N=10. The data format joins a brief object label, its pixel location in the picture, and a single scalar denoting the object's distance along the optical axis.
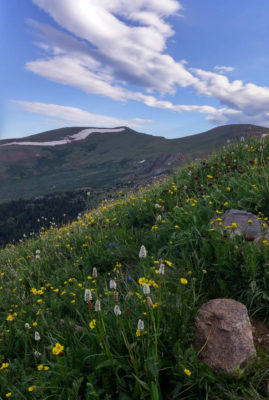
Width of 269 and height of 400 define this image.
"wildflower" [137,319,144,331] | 1.95
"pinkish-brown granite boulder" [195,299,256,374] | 2.25
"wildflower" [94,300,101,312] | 1.96
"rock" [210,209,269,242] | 3.63
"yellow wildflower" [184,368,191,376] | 2.05
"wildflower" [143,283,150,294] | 2.05
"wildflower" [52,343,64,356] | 2.13
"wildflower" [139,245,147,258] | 2.35
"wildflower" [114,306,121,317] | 2.00
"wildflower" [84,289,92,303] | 2.11
